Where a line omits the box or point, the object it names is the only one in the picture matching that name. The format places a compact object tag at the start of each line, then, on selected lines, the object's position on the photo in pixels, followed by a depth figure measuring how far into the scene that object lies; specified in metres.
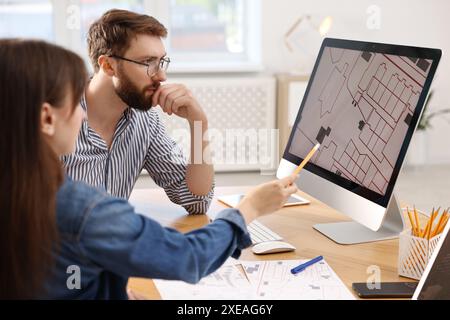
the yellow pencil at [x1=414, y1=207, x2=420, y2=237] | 2.29
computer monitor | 2.39
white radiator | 6.49
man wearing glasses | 2.86
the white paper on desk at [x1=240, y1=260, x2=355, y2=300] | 2.17
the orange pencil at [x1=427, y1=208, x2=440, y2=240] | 2.28
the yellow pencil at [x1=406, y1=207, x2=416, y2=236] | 2.30
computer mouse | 2.43
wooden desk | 2.29
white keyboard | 2.53
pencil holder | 2.25
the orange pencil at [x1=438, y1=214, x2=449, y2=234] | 2.30
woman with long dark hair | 1.78
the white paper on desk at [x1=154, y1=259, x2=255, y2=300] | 2.18
